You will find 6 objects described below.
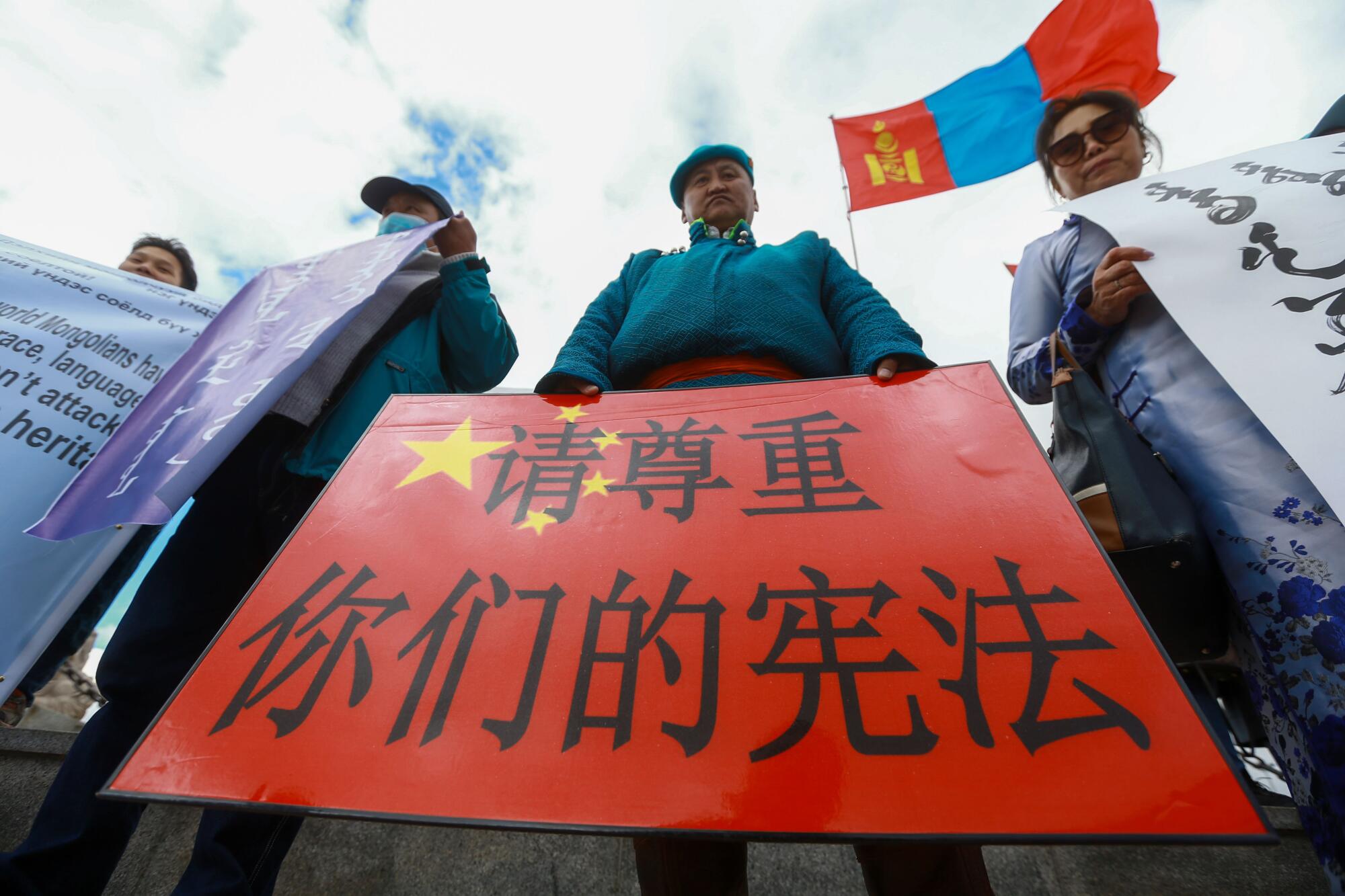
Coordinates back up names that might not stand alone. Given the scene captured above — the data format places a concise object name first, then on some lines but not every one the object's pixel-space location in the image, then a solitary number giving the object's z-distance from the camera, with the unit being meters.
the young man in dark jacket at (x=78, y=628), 1.55
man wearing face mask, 1.11
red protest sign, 0.60
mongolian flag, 3.80
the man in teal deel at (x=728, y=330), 1.17
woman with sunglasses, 0.89
